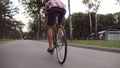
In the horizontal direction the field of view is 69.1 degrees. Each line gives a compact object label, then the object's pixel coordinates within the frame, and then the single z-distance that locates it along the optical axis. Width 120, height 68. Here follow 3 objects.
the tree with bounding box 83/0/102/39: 20.09
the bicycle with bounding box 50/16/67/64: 2.04
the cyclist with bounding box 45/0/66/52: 2.15
